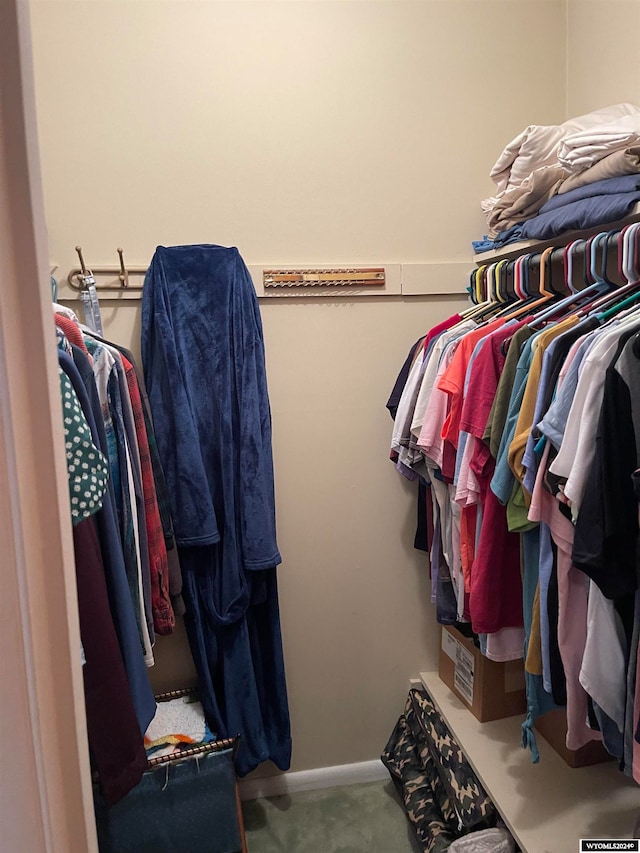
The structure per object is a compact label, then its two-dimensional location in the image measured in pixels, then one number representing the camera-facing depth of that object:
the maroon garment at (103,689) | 0.90
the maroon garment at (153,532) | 1.43
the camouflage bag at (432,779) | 1.51
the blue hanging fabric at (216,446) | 1.61
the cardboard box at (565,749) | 1.51
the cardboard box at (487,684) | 1.72
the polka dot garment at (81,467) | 0.75
